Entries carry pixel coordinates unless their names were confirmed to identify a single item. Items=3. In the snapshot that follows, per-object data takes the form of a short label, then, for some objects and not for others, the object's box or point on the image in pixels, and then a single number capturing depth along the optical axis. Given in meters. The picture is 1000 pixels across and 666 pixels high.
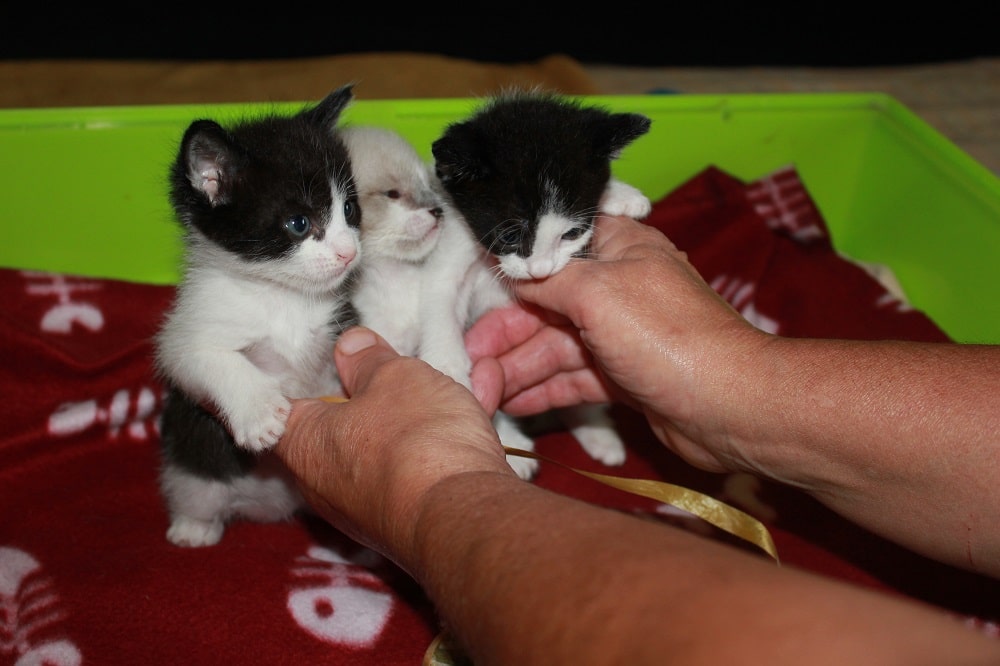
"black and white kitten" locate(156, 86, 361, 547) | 0.43
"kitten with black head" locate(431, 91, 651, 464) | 0.45
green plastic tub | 0.57
